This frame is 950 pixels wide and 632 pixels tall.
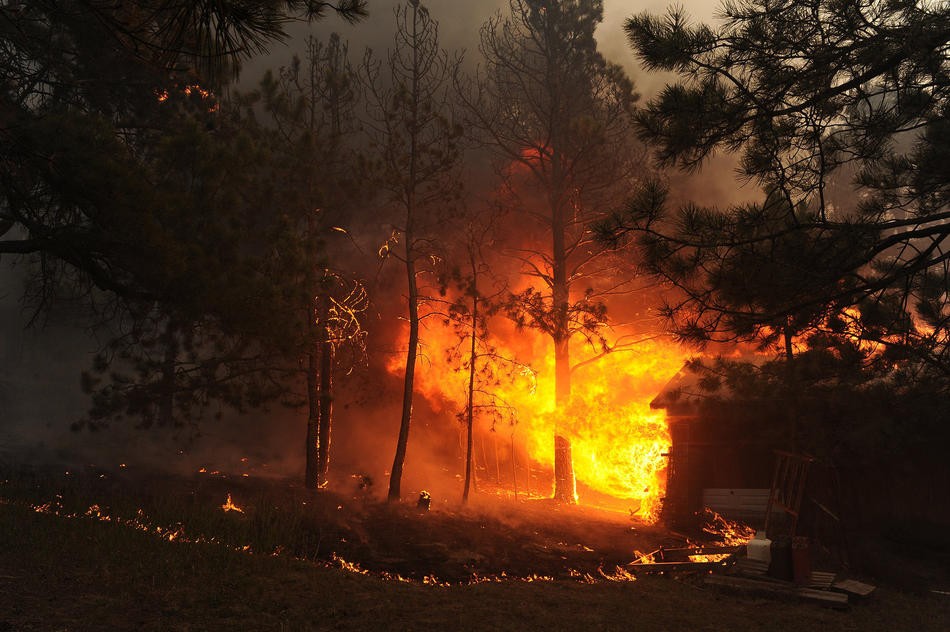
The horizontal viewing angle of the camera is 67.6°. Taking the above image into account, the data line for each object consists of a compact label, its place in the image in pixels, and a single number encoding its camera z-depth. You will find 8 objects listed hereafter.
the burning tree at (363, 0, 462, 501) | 19.06
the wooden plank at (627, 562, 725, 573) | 12.48
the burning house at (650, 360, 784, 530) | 17.12
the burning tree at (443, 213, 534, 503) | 19.39
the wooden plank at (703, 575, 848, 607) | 10.09
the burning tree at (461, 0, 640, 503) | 23.06
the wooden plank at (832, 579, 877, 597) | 10.44
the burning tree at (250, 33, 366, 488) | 18.66
